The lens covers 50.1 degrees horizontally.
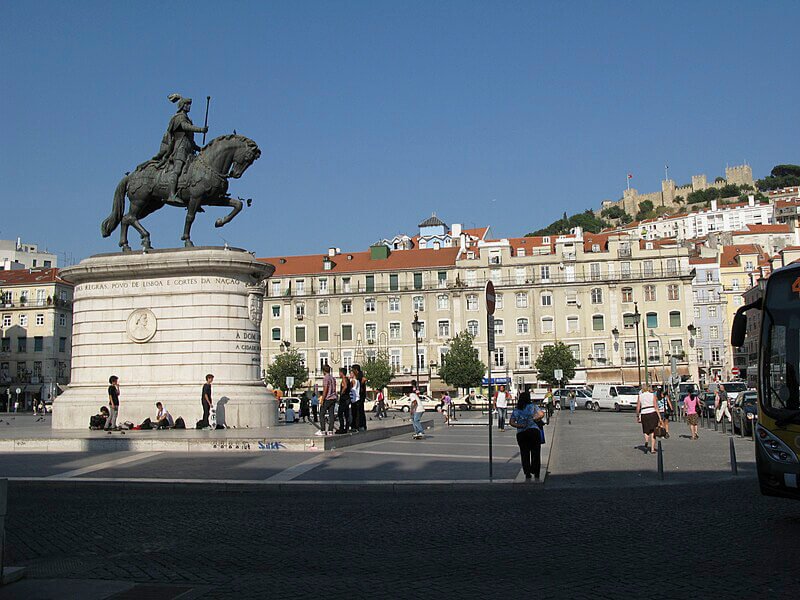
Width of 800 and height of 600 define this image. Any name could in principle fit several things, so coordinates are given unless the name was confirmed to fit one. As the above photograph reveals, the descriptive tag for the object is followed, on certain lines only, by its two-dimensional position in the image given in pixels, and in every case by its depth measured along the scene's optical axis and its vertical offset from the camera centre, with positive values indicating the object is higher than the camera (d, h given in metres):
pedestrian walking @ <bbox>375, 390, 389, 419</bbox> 45.02 -0.45
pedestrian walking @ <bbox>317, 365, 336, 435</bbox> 21.22 -0.06
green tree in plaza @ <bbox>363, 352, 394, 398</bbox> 78.88 +2.18
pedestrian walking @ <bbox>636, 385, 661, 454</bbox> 21.05 -0.53
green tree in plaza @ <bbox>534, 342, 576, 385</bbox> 78.44 +2.88
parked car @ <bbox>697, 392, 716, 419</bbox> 40.22 -0.70
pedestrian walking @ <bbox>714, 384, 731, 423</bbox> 32.50 -0.59
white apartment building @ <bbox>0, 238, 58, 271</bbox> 118.00 +20.91
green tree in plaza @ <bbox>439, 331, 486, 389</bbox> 78.62 +2.69
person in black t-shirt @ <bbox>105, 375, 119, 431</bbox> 23.20 +0.00
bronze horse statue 26.92 +6.89
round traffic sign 15.51 +1.75
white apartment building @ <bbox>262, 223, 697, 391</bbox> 83.31 +8.88
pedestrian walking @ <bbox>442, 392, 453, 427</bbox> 39.18 -0.44
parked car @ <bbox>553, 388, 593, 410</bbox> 63.31 -0.46
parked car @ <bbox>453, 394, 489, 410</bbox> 65.26 -0.61
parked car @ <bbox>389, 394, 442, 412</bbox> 65.50 -0.61
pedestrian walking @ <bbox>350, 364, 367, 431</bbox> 24.32 -0.22
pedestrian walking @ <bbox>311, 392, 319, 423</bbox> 32.98 -0.31
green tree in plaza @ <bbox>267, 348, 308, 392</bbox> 81.19 +2.72
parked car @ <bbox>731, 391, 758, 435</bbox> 26.94 -0.74
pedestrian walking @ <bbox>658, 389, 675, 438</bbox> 28.19 -0.67
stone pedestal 25.58 +1.98
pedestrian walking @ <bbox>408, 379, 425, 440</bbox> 26.49 -0.55
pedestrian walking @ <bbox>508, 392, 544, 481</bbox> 15.45 -0.60
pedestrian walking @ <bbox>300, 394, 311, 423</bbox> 38.41 -0.48
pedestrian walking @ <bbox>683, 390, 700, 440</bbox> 27.82 -0.66
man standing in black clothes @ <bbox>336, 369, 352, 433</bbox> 22.81 -0.20
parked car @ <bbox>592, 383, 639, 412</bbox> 58.12 -0.27
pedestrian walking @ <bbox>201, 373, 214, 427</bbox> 23.47 +0.09
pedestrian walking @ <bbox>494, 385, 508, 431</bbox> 32.38 -0.52
